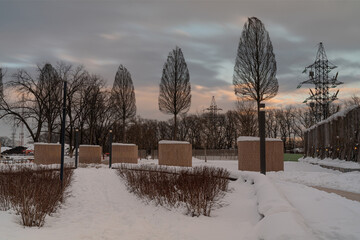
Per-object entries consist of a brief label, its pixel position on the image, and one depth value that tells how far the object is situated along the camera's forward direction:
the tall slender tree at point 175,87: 29.42
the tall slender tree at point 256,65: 23.09
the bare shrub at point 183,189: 8.49
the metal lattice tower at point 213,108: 59.75
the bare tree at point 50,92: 36.85
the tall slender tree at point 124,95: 37.97
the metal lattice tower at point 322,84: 45.06
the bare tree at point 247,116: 39.54
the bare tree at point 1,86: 35.95
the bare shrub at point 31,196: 7.02
